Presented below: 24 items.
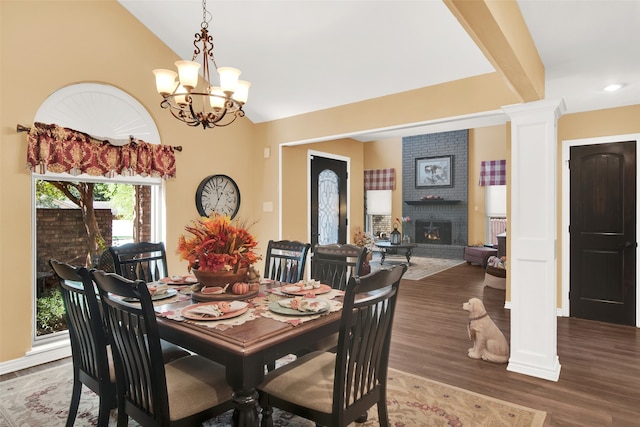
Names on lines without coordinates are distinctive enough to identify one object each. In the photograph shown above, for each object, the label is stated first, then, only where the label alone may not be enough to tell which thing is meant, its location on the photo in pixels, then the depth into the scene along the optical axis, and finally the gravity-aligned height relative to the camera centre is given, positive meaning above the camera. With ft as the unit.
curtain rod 10.04 +2.27
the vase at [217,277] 7.38 -1.22
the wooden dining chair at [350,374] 5.22 -2.52
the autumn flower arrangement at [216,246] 7.11 -0.60
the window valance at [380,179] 33.71 +3.16
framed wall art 31.24 +3.53
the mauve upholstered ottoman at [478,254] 25.84 -2.76
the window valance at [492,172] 28.62 +3.15
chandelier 7.75 +2.69
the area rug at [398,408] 7.52 -4.07
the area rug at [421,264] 23.50 -3.66
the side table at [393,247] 26.91 -2.32
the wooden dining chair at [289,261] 9.77 -1.23
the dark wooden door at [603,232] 13.37 -0.67
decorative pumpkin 7.35 -1.43
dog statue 10.36 -3.39
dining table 5.12 -1.75
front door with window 19.30 +0.74
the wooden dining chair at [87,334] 5.95 -1.96
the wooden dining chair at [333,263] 9.23 -1.21
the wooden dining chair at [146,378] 5.03 -2.36
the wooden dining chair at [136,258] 9.09 -1.11
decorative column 9.45 -0.61
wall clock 14.85 +0.75
